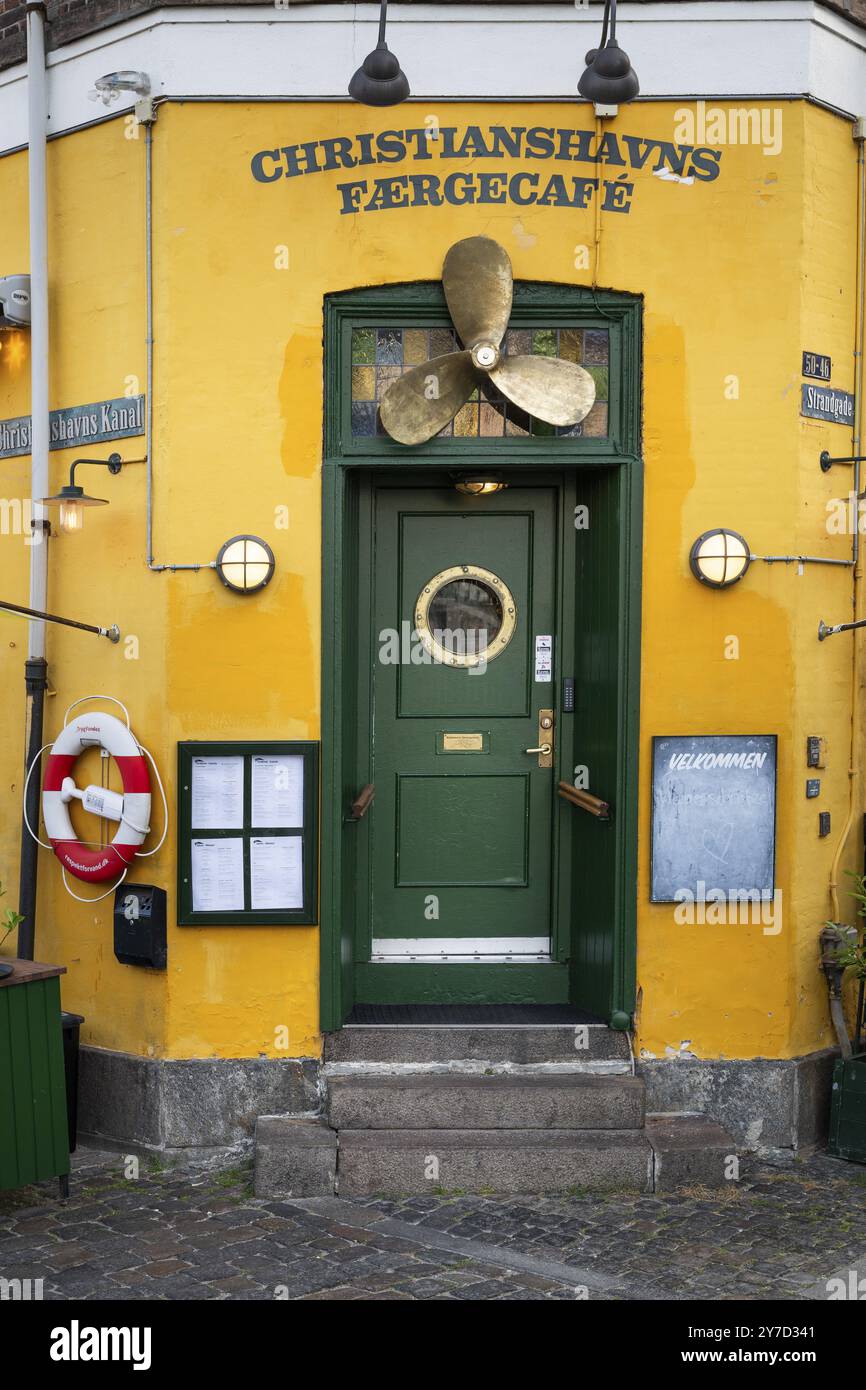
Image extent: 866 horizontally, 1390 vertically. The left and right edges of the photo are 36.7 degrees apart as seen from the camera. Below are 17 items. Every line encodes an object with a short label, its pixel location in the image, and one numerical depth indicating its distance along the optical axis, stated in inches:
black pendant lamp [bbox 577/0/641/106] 221.8
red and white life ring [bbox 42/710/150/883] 251.0
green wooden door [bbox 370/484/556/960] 269.6
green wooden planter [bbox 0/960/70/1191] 220.4
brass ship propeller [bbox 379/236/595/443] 245.6
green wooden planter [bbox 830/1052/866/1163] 248.7
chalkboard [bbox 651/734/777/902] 254.8
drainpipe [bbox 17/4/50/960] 264.1
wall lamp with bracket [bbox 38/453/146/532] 244.7
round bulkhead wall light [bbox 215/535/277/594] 248.2
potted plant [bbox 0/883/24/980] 220.8
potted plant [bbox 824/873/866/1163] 249.0
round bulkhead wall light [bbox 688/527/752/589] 250.7
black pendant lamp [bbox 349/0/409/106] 220.7
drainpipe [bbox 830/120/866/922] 261.7
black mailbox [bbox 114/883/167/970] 251.3
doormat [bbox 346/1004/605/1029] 255.8
